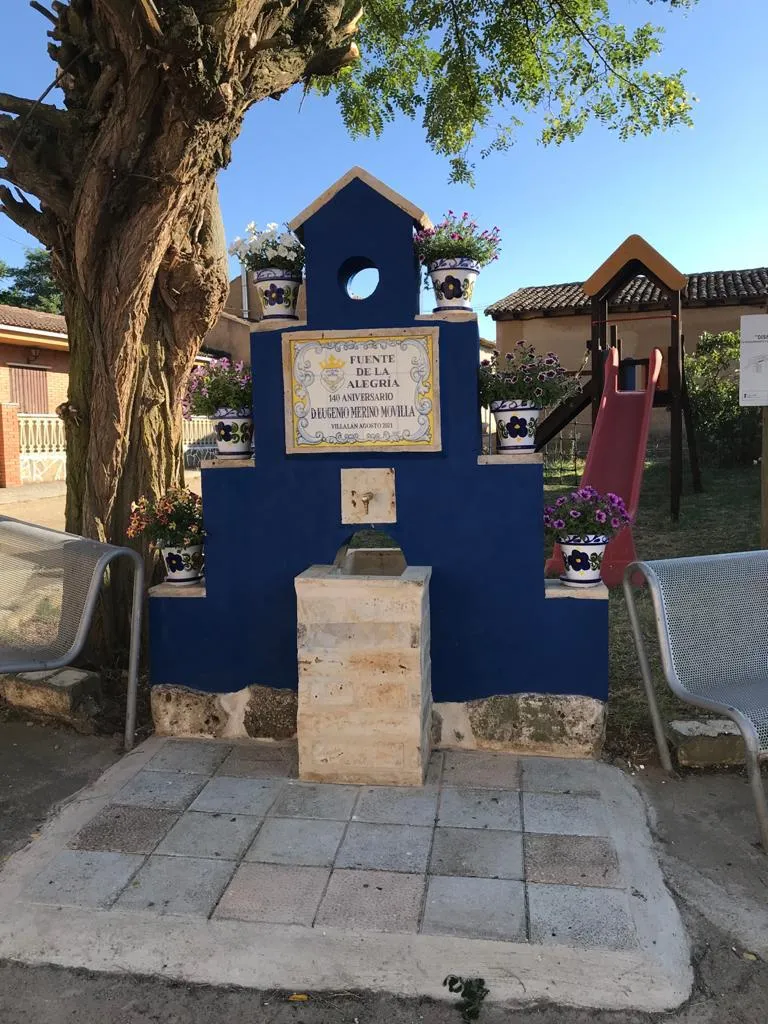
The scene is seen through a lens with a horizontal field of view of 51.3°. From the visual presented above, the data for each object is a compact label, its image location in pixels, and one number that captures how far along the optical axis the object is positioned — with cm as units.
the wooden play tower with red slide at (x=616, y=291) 1102
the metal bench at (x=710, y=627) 337
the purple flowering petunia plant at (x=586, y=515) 392
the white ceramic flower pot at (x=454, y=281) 376
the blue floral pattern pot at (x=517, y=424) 387
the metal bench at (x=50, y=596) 391
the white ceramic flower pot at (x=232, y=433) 407
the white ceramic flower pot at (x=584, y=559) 384
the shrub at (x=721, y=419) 1547
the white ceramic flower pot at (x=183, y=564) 418
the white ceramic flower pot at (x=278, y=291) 391
